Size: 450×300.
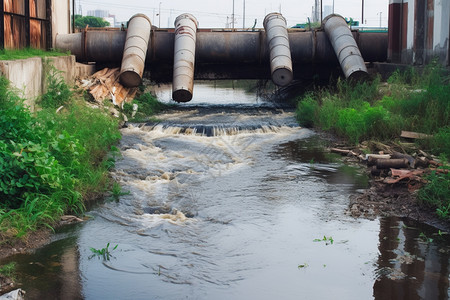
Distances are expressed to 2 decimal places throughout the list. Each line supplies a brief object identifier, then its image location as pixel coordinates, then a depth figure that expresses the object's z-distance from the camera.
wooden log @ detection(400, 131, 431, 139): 10.41
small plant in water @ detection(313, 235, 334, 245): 6.43
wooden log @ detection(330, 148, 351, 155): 11.10
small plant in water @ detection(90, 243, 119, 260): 6.06
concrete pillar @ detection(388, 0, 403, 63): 18.55
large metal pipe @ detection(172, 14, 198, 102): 15.66
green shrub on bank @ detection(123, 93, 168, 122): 15.39
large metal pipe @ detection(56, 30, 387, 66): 18.20
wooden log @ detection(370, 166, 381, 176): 9.15
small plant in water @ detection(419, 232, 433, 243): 6.47
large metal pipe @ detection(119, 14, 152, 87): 16.08
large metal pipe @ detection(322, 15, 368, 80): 16.45
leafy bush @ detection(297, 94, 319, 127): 14.59
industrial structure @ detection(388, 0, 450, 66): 14.40
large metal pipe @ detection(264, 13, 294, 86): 16.33
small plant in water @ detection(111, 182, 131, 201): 8.29
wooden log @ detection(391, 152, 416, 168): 9.09
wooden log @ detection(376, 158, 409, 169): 8.95
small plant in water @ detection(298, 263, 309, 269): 5.75
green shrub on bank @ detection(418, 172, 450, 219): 7.11
